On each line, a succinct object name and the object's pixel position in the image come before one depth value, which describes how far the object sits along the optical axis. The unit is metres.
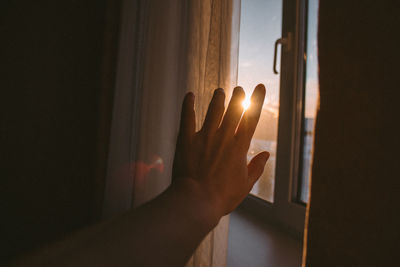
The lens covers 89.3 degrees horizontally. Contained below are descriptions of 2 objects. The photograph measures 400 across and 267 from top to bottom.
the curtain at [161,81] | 0.62
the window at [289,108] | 0.86
